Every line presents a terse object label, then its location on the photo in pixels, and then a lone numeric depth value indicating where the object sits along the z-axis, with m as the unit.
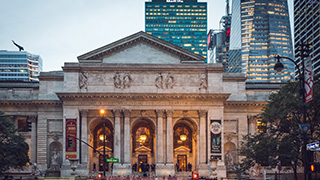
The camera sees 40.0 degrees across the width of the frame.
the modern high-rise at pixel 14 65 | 185.12
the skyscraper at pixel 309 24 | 128.75
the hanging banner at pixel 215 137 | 64.94
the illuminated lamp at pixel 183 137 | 71.44
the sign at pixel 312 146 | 24.81
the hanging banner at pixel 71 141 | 64.12
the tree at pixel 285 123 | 46.25
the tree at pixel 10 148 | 53.50
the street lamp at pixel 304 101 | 25.22
